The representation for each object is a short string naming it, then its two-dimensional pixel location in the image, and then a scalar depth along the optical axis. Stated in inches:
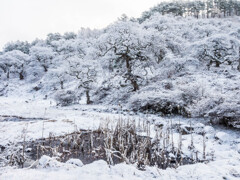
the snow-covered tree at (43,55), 1514.5
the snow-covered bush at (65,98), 729.6
